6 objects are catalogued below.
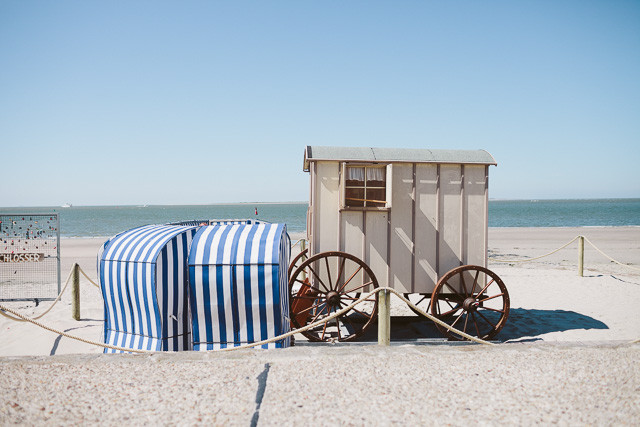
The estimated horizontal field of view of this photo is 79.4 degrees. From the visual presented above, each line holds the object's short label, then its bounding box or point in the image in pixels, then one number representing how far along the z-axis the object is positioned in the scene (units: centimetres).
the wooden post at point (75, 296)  780
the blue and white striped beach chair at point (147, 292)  515
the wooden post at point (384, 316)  507
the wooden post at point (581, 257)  1158
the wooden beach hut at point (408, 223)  657
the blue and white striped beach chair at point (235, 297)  520
